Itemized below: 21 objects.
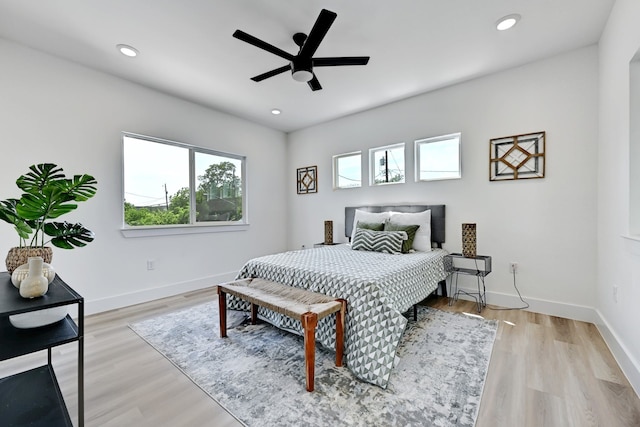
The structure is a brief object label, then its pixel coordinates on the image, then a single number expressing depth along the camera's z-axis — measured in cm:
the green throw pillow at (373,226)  358
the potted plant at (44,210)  137
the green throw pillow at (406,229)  317
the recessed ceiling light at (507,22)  222
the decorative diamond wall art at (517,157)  290
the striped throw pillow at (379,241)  312
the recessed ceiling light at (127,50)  256
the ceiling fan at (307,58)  193
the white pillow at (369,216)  375
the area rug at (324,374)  149
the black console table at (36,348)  118
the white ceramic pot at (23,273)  134
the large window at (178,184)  339
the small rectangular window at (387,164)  394
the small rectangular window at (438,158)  347
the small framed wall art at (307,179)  488
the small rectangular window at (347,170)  440
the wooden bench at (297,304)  169
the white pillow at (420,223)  332
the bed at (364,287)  181
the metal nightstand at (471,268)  301
